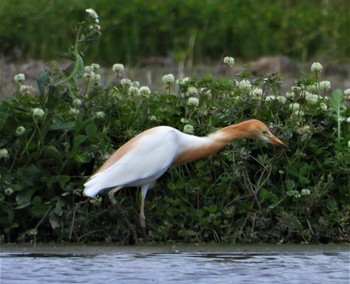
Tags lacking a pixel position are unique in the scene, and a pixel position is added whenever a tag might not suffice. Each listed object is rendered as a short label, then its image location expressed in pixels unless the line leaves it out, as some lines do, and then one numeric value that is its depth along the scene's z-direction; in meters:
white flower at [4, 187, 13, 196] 16.22
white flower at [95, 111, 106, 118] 17.05
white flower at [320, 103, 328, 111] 17.31
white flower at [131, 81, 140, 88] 17.77
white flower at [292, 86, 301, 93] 17.53
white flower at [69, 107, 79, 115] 16.95
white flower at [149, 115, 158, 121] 17.42
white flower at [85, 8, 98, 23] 16.80
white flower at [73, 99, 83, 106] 17.02
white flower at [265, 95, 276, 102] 17.34
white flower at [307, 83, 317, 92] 17.53
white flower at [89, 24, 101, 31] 16.87
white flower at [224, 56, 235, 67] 17.81
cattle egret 16.34
